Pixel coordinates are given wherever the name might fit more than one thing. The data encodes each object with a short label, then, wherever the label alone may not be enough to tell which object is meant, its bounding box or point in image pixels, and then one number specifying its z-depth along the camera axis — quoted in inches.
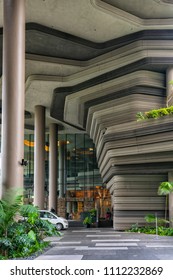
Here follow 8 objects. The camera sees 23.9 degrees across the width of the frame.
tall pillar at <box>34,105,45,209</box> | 1487.5
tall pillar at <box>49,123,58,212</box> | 1694.1
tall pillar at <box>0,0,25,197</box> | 637.9
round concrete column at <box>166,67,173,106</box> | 1067.3
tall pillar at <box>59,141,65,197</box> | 1995.4
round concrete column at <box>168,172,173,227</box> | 983.1
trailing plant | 911.0
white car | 1221.0
